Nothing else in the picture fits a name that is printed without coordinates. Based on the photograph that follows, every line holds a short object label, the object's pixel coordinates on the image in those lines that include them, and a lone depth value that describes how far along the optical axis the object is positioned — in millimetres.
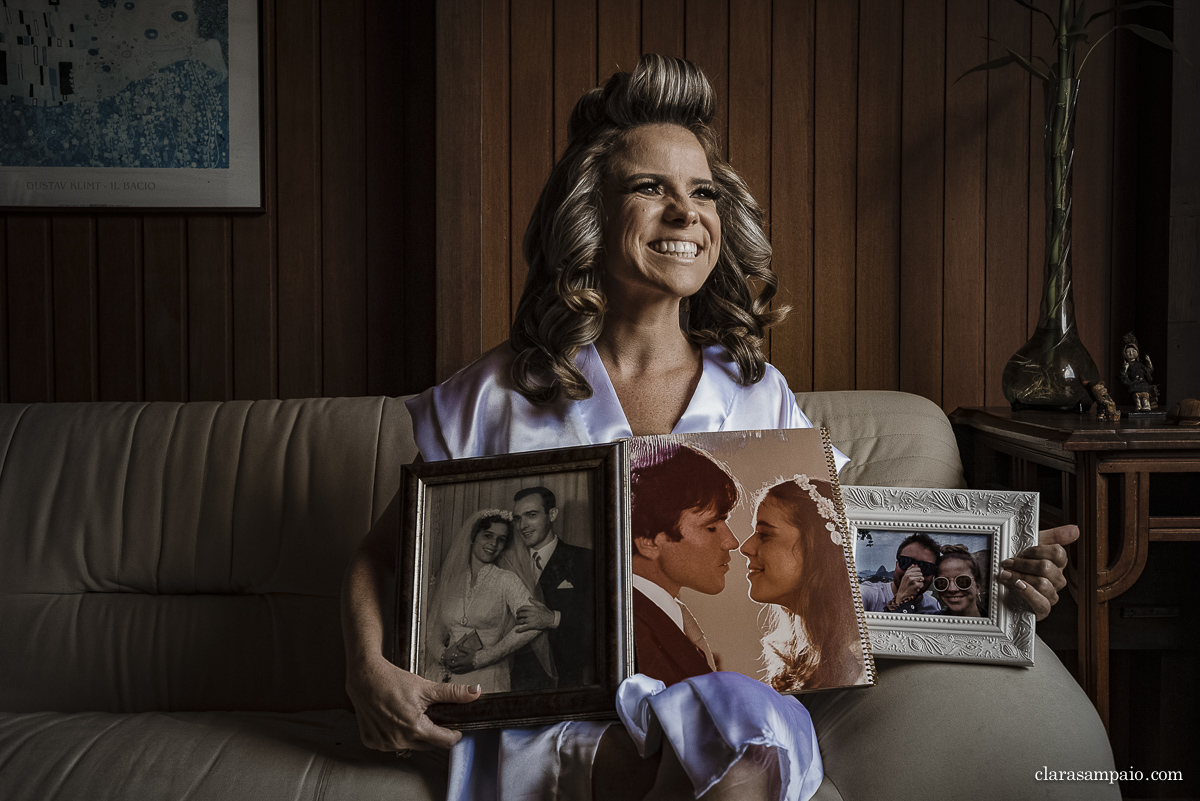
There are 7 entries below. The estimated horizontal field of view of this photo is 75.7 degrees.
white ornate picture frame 1248
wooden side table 1542
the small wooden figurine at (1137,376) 1810
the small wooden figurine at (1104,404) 1702
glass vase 1883
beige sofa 1679
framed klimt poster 2264
